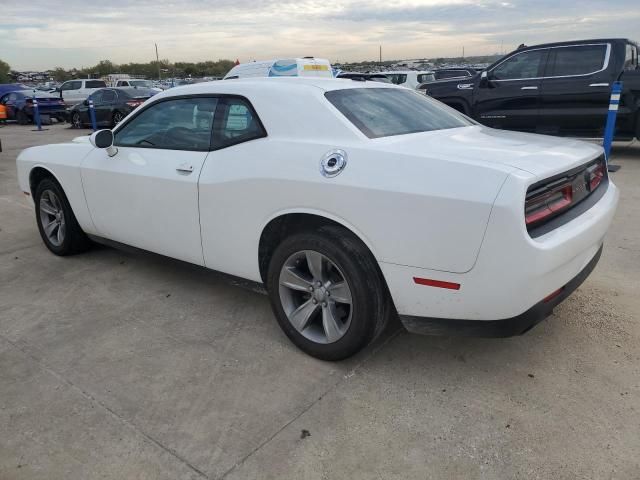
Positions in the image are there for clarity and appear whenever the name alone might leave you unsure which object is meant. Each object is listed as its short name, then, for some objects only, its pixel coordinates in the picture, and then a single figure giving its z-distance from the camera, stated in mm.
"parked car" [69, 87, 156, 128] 17828
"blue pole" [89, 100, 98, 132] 16231
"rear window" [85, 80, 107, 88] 23500
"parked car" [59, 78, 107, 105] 22953
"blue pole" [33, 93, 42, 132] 19562
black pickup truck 8922
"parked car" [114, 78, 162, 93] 25447
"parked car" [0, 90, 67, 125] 21000
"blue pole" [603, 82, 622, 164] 7578
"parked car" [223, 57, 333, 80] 9016
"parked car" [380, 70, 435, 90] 17875
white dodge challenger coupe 2375
